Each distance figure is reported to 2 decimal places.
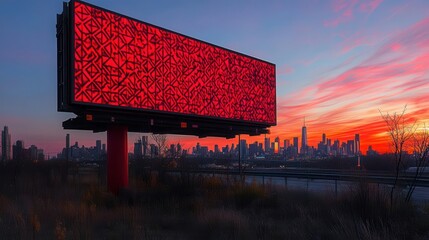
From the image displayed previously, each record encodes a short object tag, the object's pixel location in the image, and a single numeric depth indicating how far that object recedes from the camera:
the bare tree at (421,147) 12.31
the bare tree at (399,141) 12.47
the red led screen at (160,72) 14.27
